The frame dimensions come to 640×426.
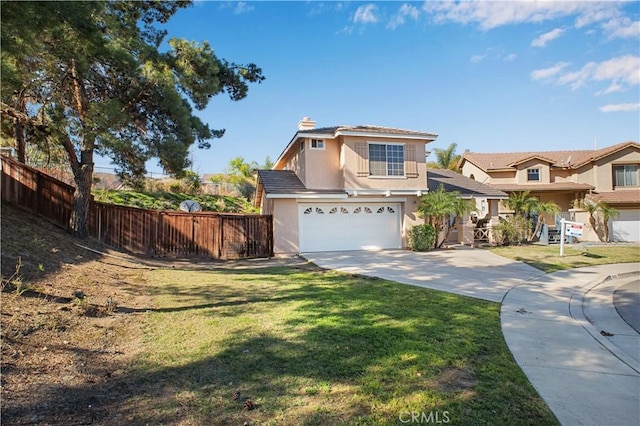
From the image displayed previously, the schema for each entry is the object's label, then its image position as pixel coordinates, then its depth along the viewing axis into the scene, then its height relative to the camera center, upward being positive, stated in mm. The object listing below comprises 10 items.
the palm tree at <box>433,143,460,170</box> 37281 +7156
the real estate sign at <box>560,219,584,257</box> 15141 -353
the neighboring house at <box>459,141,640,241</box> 24250 +3136
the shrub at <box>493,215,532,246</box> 18484 -499
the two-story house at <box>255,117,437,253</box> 15945 +1537
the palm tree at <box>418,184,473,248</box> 15766 +667
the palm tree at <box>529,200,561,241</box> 18922 +723
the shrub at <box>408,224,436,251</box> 16141 -735
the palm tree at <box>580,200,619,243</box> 23531 +270
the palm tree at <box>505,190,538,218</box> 19172 +987
